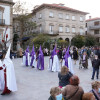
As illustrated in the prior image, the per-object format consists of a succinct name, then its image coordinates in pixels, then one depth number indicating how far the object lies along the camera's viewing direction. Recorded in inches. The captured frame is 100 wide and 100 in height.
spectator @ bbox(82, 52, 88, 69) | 334.0
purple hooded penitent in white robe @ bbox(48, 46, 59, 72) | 304.6
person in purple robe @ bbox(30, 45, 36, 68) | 346.9
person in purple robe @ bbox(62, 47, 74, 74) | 274.2
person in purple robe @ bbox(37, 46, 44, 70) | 323.1
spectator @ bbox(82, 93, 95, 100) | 83.1
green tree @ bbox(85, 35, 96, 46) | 908.1
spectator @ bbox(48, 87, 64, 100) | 88.5
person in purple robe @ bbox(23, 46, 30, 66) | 368.8
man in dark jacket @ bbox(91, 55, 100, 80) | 230.7
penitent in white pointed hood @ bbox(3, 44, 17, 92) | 174.1
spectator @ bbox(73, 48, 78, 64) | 395.4
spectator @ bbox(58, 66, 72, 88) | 134.8
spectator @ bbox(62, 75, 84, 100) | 96.1
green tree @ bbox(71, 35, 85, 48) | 865.2
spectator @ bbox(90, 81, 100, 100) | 100.8
